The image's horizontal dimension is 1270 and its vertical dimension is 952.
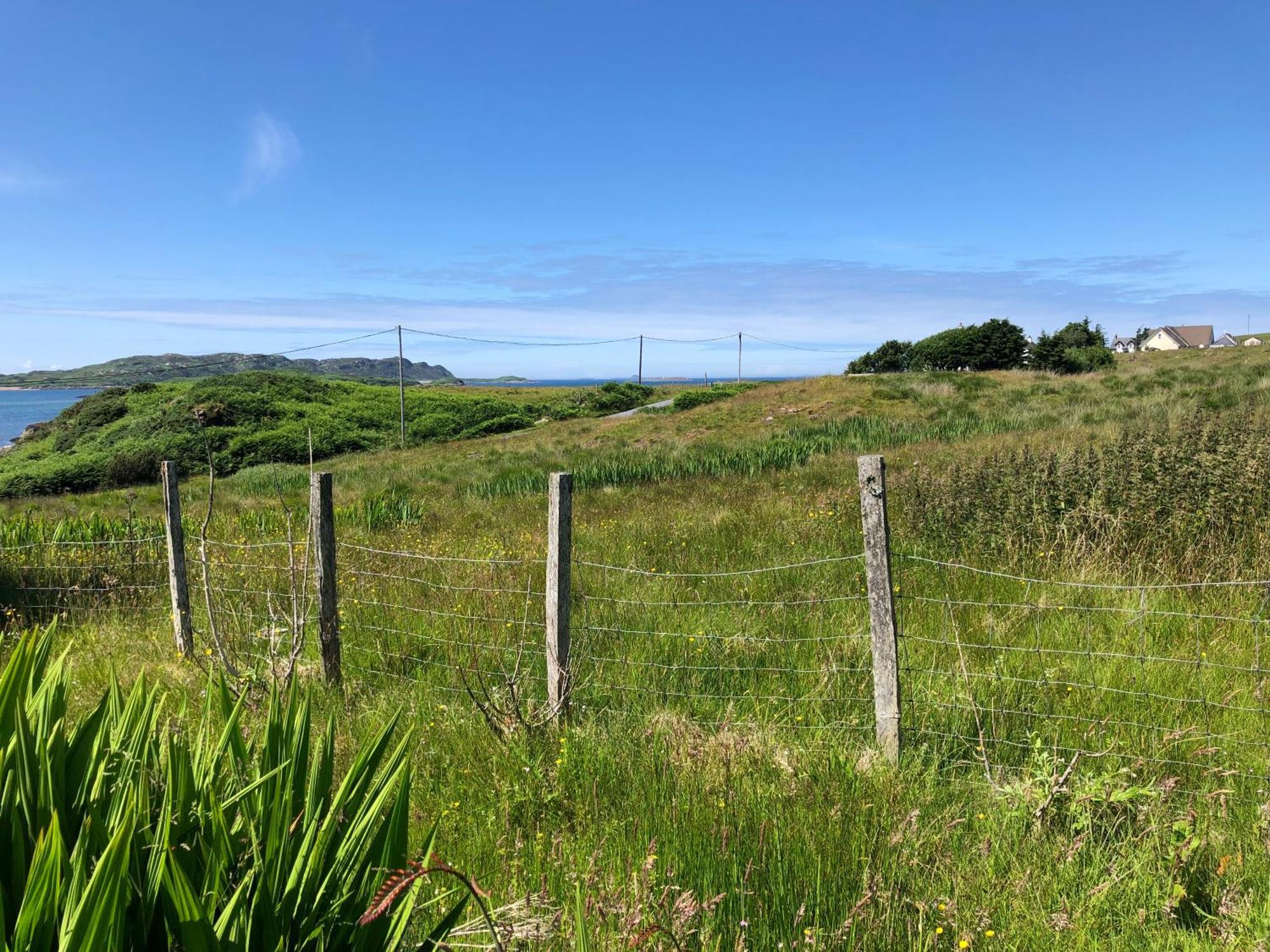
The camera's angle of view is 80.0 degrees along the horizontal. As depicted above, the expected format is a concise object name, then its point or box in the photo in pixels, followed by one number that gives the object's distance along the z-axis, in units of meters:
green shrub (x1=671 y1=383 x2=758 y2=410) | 40.81
